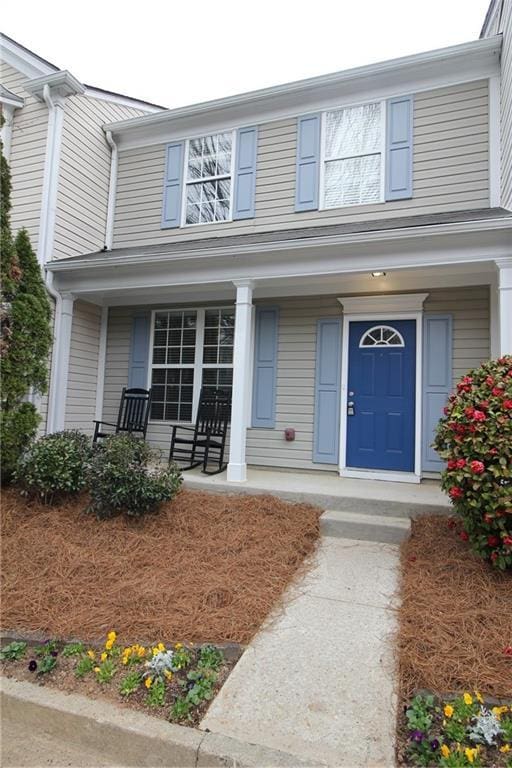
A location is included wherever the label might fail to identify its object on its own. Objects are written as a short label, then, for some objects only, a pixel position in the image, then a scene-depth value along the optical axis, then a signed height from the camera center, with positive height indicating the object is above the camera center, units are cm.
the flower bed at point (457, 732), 166 -124
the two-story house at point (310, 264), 489 +155
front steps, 377 -99
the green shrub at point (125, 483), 381 -71
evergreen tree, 447 +61
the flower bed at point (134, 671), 196 -130
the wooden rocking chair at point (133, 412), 628 -16
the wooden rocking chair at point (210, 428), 557 -32
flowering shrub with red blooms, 285 -29
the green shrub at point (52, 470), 412 -68
